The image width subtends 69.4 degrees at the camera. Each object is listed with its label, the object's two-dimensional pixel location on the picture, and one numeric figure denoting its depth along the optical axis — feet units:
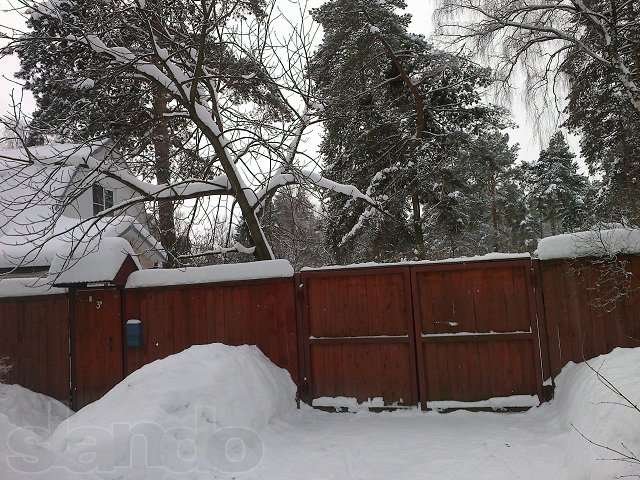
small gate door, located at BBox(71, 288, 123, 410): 22.09
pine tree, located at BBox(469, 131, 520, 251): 97.22
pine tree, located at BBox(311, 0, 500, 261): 41.70
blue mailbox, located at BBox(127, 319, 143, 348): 21.77
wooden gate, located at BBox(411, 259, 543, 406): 18.85
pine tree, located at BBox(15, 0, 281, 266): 25.26
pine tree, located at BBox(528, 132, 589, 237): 104.32
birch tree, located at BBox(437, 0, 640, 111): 24.76
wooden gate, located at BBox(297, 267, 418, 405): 19.70
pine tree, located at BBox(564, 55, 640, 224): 27.53
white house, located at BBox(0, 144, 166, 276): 22.40
